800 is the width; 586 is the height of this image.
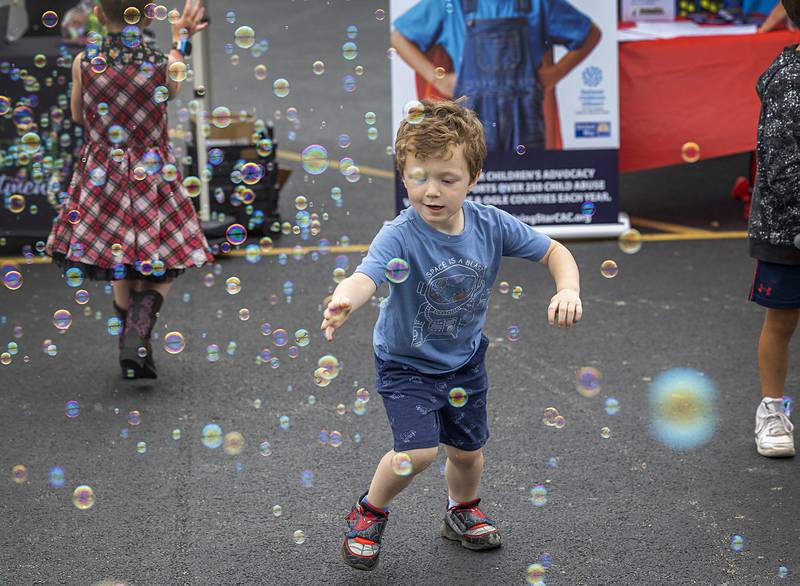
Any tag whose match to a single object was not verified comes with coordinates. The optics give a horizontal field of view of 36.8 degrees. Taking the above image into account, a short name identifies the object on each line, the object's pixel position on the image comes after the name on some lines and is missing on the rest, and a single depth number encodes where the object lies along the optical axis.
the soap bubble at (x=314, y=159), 4.30
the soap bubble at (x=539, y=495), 3.84
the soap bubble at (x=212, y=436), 4.36
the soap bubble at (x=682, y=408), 4.39
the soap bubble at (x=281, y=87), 4.85
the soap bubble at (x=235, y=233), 4.74
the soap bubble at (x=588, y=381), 4.74
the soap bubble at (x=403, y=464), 3.23
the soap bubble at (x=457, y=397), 3.34
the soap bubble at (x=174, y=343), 4.58
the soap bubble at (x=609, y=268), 4.12
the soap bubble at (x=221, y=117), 4.87
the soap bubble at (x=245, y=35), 4.84
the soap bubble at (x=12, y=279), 4.81
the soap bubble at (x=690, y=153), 6.56
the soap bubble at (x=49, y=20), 7.00
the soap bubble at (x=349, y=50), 4.82
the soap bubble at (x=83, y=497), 3.80
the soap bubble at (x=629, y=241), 4.52
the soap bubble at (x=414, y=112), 3.19
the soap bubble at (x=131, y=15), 4.84
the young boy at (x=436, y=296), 3.13
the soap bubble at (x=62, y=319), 5.04
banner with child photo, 7.35
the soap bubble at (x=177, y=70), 4.81
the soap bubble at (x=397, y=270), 3.14
